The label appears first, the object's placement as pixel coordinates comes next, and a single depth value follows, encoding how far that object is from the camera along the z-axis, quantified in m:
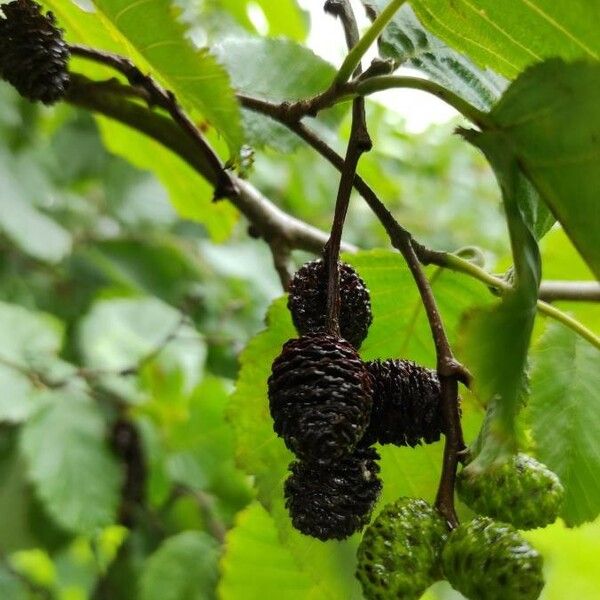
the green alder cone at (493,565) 0.18
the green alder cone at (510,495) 0.20
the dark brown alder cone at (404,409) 0.21
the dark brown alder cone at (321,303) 0.21
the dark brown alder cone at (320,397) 0.19
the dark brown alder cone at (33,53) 0.22
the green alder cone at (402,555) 0.19
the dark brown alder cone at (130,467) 0.40
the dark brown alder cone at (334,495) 0.20
